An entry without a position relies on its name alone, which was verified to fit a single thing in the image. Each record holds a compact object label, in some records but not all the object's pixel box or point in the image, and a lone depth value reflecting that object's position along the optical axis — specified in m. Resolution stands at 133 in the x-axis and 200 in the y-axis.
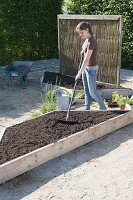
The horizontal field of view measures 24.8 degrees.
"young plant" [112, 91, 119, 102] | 6.37
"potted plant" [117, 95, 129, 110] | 5.96
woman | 5.53
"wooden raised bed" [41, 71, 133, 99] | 7.12
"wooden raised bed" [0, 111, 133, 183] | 4.30
